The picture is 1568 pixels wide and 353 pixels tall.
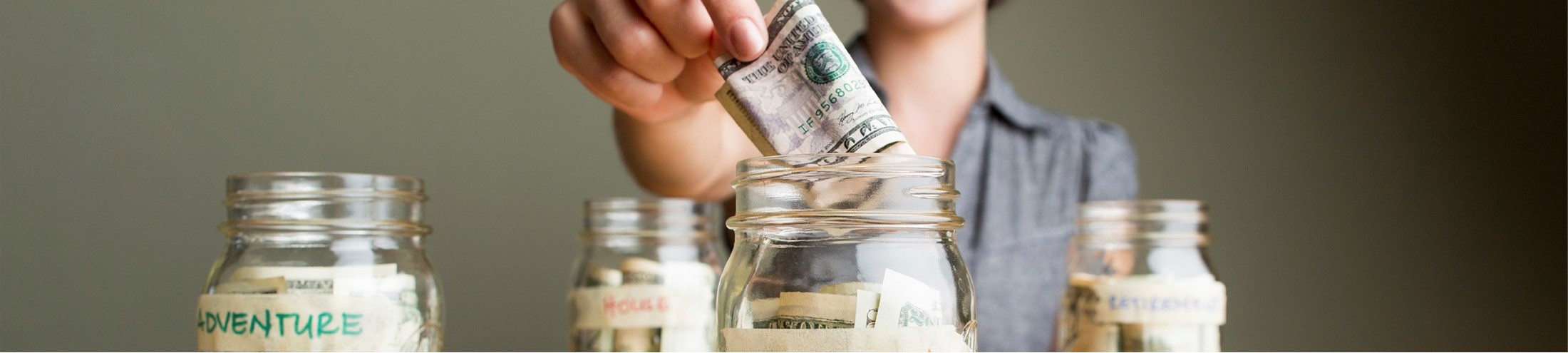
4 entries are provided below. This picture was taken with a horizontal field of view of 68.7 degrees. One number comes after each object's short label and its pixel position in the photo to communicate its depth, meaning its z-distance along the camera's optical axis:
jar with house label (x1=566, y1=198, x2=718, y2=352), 0.65
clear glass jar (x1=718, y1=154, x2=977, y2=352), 0.40
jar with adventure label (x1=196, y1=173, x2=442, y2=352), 0.50
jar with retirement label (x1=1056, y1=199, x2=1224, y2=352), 0.63
